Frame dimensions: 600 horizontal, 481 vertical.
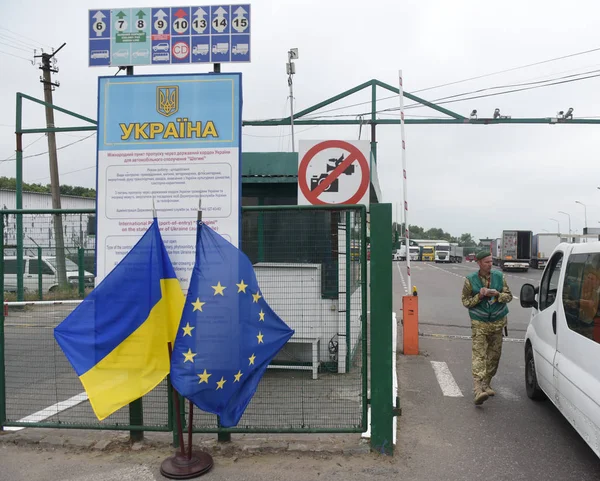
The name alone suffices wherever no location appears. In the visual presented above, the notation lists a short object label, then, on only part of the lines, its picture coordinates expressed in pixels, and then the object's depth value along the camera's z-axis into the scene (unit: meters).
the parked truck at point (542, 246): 44.00
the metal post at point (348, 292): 5.63
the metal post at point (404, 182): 8.40
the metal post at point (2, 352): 4.80
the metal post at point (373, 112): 12.66
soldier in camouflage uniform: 5.70
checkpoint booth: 5.17
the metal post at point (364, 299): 4.40
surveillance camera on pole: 20.35
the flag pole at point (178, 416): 4.10
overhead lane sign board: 4.50
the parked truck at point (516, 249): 40.53
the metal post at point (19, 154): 13.94
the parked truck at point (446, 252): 67.44
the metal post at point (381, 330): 4.31
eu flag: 3.83
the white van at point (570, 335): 3.79
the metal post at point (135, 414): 4.64
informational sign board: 4.43
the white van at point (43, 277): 6.39
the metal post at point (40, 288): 7.84
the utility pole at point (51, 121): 17.95
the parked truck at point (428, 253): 77.06
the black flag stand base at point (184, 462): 3.99
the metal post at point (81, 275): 5.29
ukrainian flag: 4.05
